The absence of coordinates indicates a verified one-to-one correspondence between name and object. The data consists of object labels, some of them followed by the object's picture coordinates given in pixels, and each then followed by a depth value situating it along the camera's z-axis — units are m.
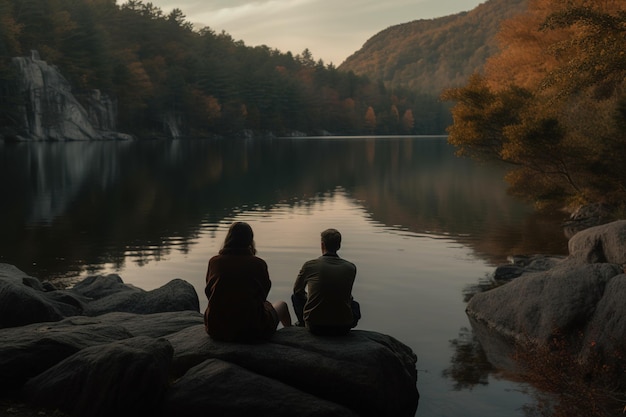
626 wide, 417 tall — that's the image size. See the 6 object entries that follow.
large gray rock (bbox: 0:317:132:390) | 7.79
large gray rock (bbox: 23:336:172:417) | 7.32
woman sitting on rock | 8.38
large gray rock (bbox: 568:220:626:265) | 14.97
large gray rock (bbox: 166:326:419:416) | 8.05
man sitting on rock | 8.80
